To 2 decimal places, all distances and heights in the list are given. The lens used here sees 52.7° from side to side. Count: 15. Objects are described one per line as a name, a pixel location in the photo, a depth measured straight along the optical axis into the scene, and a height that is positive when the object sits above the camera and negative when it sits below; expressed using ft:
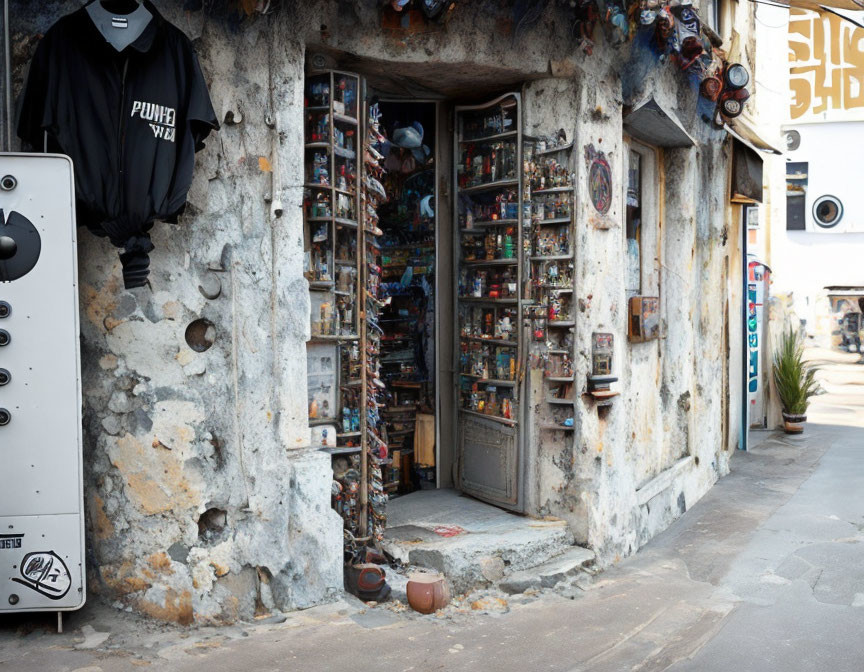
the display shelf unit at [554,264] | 21.22 +1.25
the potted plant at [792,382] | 42.32 -3.41
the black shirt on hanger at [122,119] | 14.33 +3.34
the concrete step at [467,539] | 18.85 -5.08
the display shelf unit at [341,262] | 17.62 +1.14
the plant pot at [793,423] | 42.24 -5.34
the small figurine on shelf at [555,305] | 21.33 +0.24
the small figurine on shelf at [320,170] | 17.53 +2.96
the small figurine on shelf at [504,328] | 21.94 -0.32
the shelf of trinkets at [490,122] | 21.45 +4.86
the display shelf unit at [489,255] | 21.63 +1.55
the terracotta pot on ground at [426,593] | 17.07 -5.44
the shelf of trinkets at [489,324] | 21.93 -0.22
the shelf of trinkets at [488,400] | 22.02 -2.19
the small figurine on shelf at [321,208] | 17.57 +2.20
